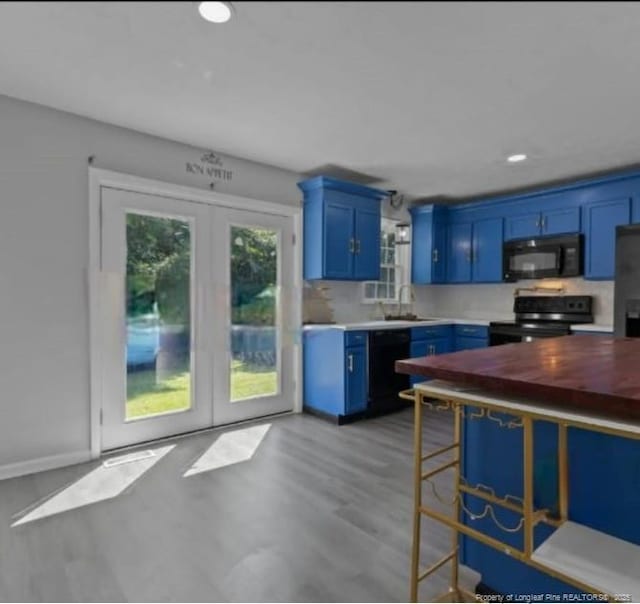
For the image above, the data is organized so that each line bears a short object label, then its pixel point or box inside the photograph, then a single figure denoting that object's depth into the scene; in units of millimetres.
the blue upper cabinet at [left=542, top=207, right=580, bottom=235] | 4180
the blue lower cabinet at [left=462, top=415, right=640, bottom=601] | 1296
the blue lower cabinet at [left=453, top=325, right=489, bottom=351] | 4641
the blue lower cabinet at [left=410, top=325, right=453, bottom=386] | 4430
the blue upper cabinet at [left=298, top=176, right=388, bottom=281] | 3961
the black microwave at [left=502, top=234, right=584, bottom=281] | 4160
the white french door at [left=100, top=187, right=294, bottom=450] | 3049
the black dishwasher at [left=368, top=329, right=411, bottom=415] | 3992
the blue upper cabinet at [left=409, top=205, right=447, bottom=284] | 5148
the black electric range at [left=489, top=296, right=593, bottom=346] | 4195
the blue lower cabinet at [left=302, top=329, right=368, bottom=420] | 3807
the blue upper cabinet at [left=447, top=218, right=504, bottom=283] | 4809
